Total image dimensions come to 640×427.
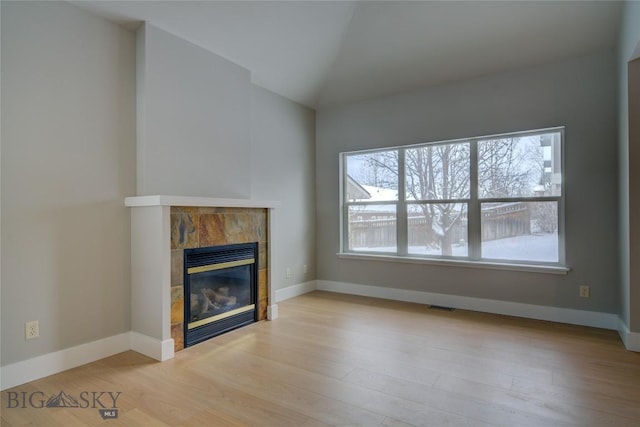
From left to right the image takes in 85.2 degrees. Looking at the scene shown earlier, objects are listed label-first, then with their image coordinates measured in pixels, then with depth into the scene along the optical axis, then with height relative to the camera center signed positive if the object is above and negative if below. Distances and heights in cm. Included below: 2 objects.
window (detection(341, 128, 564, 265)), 368 +16
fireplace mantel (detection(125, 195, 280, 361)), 274 -46
